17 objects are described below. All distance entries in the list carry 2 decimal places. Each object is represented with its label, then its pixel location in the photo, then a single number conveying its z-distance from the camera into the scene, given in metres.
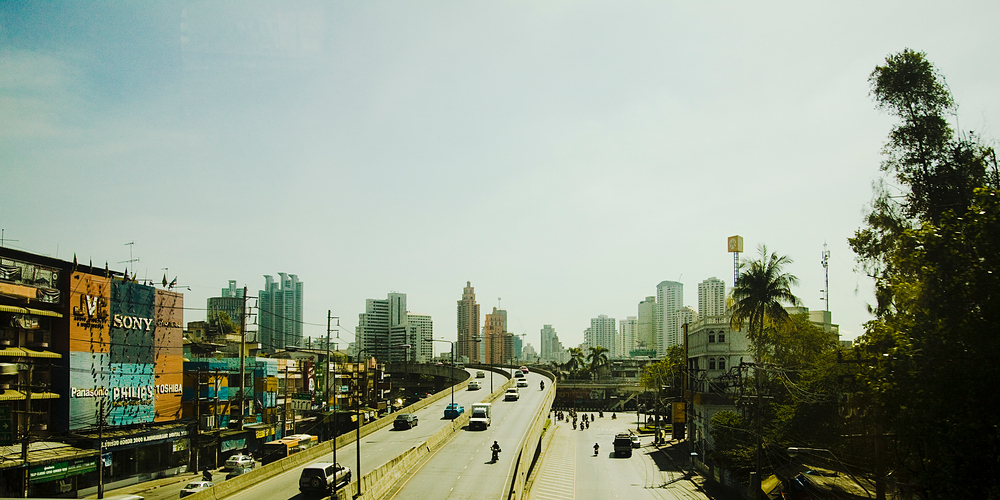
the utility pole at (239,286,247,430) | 54.62
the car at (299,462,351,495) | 32.50
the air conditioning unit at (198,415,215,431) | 52.40
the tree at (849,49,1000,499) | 16.09
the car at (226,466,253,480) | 46.96
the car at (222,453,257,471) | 48.50
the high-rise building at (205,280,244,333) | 97.40
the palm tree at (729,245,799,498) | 46.66
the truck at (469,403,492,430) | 58.50
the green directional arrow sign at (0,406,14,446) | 36.00
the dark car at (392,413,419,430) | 58.50
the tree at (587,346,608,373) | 142.50
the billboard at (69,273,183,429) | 42.59
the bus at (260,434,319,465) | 46.91
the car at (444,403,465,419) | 64.00
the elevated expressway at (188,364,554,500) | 32.97
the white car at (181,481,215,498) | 37.00
